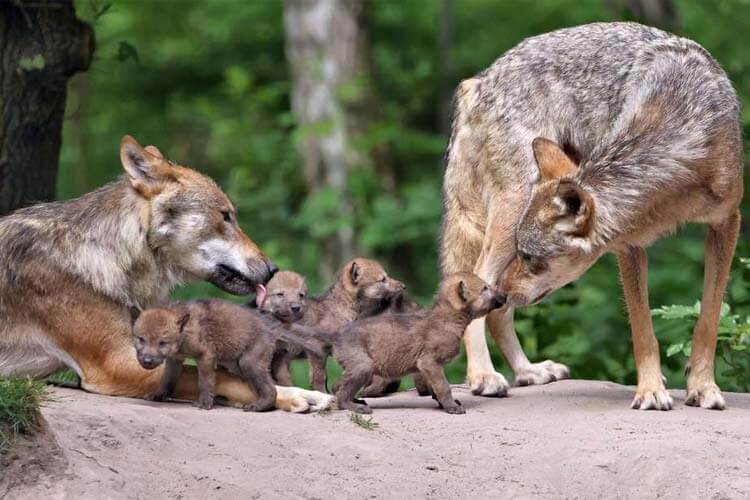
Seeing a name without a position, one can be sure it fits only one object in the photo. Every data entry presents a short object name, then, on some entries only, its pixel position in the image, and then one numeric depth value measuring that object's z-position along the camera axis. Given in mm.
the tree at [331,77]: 33437
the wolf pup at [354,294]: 15797
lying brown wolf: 14406
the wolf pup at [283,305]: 15008
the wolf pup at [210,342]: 13609
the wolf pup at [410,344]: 14117
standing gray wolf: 14671
